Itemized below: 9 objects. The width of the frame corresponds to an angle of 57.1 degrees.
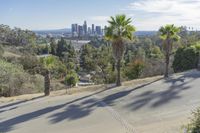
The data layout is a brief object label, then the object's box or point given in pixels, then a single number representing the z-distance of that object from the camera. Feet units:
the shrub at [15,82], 52.98
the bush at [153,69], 69.71
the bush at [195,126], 13.37
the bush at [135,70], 69.55
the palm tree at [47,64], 42.47
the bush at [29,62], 93.46
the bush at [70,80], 62.88
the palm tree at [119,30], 42.14
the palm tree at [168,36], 47.76
